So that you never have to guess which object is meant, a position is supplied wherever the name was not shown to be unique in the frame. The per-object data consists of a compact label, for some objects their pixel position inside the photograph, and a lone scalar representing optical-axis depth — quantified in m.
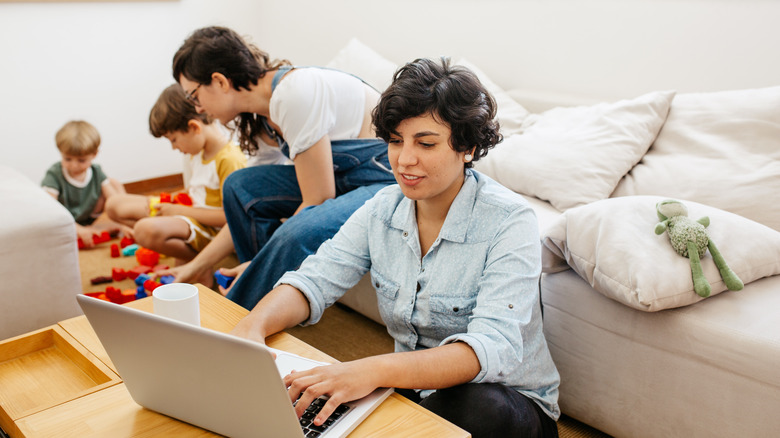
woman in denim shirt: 1.08
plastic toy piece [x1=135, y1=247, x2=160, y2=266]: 2.62
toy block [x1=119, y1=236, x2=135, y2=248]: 2.88
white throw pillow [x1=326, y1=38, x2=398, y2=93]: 2.87
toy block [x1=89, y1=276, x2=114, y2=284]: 2.51
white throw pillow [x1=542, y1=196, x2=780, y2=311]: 1.35
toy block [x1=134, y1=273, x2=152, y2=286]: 2.32
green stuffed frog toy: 1.35
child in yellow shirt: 2.41
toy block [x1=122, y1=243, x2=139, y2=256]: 2.76
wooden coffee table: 0.97
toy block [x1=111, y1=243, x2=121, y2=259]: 2.76
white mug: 1.10
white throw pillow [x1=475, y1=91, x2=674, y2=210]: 1.98
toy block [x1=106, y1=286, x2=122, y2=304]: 2.24
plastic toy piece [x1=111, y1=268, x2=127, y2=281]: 2.53
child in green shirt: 2.96
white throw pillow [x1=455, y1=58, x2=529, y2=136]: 2.43
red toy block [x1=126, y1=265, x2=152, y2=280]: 2.54
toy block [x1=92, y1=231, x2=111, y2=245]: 2.92
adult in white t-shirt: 1.86
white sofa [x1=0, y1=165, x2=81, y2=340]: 1.84
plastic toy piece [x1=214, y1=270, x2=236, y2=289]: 2.12
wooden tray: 1.16
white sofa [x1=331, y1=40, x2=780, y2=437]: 1.33
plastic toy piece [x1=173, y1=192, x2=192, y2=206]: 2.71
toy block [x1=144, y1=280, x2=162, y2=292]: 2.18
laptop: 0.82
